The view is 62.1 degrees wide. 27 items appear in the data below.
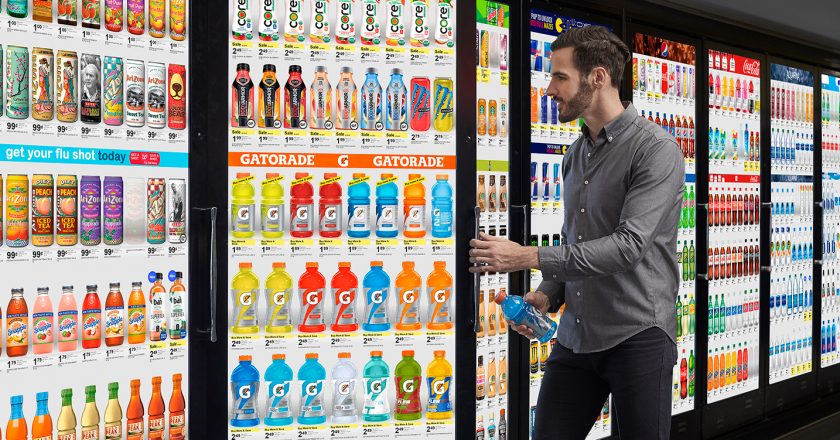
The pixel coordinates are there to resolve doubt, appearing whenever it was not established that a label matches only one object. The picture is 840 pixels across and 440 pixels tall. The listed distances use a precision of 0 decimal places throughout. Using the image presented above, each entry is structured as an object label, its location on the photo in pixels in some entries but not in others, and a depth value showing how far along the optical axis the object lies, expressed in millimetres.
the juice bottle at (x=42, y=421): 2385
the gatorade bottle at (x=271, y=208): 2703
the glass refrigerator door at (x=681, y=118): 4000
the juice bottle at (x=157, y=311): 2561
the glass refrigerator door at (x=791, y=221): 4816
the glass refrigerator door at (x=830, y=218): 5363
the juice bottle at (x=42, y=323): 2393
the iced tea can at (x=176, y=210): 2555
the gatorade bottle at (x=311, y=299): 2768
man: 2156
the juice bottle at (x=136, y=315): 2539
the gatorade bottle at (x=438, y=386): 2930
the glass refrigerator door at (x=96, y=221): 2367
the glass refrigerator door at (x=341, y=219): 2672
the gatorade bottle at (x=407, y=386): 2895
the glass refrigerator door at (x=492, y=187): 3176
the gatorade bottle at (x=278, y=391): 2730
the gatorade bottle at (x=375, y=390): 2857
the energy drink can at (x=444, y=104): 2919
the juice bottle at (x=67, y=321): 2436
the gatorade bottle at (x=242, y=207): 2652
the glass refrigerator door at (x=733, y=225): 4348
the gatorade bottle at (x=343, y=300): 2807
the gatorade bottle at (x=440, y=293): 2930
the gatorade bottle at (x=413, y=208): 2891
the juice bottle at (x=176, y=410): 2600
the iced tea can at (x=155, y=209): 2547
